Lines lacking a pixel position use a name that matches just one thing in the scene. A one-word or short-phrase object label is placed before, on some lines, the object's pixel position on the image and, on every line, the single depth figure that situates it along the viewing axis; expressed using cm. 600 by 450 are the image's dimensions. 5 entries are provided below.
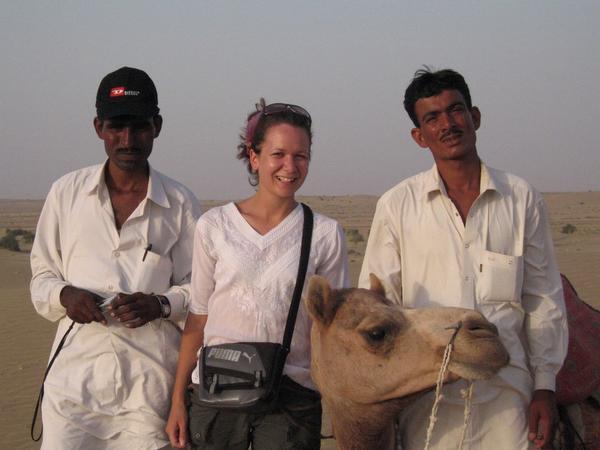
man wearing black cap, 404
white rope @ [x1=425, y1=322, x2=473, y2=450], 315
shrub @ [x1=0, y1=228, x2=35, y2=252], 2938
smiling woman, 368
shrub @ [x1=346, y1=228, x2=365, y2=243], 3359
